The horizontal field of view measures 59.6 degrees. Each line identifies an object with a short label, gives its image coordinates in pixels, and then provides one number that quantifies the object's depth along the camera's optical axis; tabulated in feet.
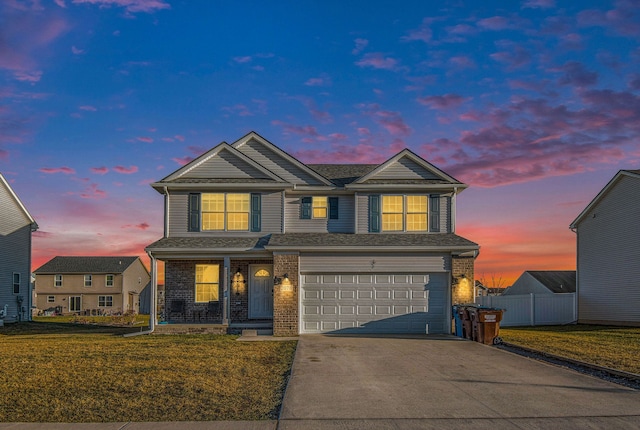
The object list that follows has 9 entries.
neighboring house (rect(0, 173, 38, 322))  96.01
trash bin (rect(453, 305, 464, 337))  64.43
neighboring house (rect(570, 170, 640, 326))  81.66
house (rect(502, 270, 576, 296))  117.60
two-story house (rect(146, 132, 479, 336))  67.56
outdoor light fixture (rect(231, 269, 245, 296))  71.77
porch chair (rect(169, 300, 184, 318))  70.90
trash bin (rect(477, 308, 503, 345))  57.98
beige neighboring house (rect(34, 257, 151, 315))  173.58
